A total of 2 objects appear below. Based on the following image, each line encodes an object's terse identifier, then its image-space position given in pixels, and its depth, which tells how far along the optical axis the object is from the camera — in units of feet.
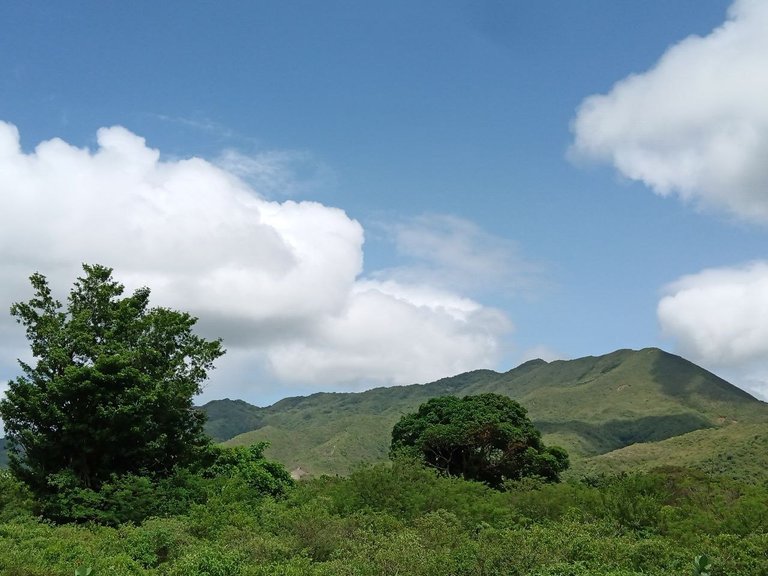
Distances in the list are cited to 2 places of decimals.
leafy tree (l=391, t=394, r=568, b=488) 147.54
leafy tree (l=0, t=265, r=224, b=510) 86.28
